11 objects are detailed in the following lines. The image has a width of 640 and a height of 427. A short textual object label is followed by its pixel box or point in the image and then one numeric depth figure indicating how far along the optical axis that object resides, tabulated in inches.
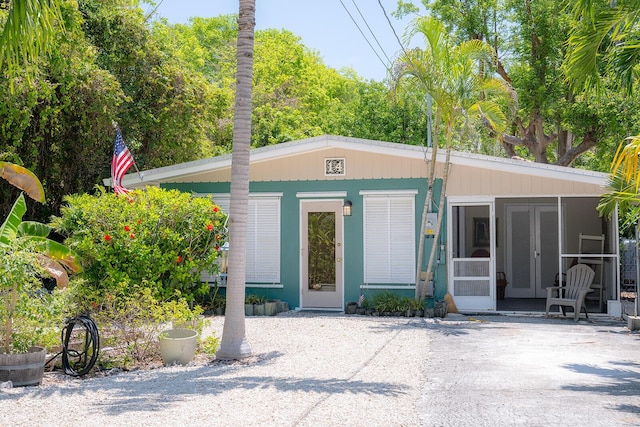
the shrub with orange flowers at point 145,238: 462.0
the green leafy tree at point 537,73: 842.2
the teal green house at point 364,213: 533.0
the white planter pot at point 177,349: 330.6
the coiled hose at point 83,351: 317.7
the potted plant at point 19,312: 287.7
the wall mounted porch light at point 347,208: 554.6
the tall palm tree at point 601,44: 331.3
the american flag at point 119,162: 536.4
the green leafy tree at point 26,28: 266.5
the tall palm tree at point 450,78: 494.0
